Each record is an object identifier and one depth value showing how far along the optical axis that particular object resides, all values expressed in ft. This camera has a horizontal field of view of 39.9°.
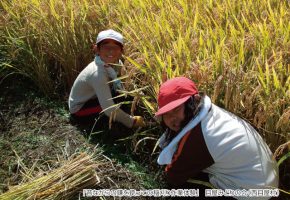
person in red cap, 5.40
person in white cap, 7.61
